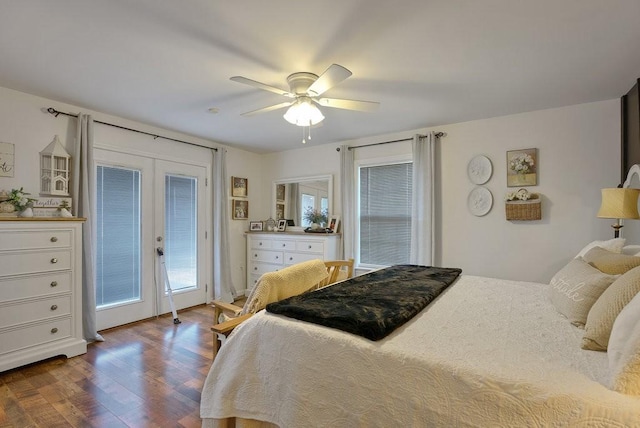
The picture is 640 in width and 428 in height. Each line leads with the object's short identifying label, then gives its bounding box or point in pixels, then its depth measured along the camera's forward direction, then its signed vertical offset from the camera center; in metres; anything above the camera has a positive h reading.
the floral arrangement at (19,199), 2.74 +0.15
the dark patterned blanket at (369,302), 1.37 -0.49
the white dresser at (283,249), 4.33 -0.51
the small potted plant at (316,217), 4.69 -0.04
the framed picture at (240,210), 4.96 +0.08
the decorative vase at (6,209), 2.66 +0.06
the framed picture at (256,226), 5.15 -0.19
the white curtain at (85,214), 3.13 +0.01
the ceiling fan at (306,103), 2.40 +0.88
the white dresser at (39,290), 2.54 -0.66
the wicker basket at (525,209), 3.28 +0.05
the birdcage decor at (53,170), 3.00 +0.45
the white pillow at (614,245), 2.17 -0.23
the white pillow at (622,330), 1.01 -0.40
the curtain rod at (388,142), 3.82 +0.98
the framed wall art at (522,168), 3.35 +0.51
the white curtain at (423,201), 3.79 +0.16
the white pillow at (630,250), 2.23 -0.27
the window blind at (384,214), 4.17 +0.00
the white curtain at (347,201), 4.37 +0.19
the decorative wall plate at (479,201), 3.59 +0.15
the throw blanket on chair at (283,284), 1.79 -0.43
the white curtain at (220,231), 4.59 -0.24
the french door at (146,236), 3.51 -0.26
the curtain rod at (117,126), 3.04 +1.02
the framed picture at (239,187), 4.95 +0.45
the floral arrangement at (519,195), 3.35 +0.20
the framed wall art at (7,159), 2.78 +0.52
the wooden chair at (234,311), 1.63 -0.59
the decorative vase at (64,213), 2.95 +0.02
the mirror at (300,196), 4.75 +0.29
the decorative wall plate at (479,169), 3.58 +0.52
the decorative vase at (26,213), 2.76 +0.02
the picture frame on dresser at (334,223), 4.52 -0.13
